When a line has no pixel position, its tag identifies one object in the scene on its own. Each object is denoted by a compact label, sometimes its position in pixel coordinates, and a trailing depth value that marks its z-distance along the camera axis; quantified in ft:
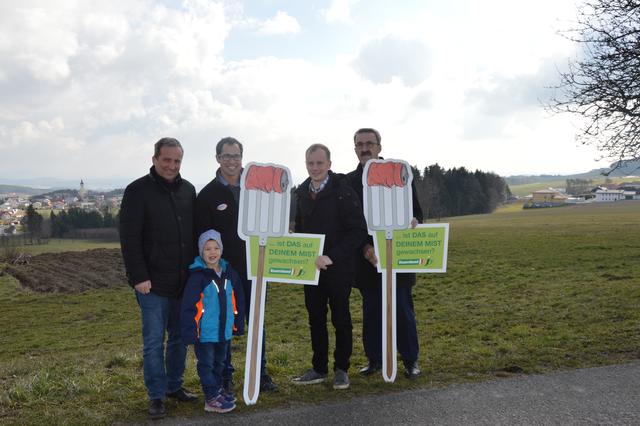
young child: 15.42
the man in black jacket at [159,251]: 15.52
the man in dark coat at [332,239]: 17.39
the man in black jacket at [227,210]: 16.98
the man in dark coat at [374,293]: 19.21
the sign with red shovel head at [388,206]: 18.42
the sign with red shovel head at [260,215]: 16.76
